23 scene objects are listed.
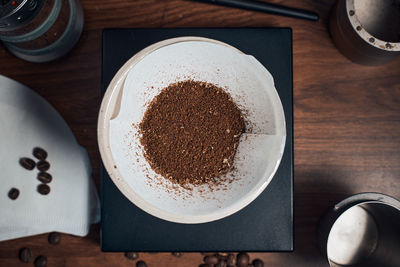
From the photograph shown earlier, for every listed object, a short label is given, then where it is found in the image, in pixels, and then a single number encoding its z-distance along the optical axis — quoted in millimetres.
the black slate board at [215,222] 338
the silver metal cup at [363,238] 346
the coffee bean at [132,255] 369
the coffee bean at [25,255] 376
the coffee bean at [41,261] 374
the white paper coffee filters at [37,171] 377
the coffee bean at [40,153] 379
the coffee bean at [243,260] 373
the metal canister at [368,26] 342
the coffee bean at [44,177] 379
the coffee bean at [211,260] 375
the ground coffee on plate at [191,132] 315
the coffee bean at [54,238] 375
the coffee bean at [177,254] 373
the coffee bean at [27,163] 378
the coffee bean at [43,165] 379
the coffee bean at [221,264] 378
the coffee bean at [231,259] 380
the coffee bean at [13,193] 381
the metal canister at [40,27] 315
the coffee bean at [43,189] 379
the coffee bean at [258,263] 371
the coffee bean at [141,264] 370
